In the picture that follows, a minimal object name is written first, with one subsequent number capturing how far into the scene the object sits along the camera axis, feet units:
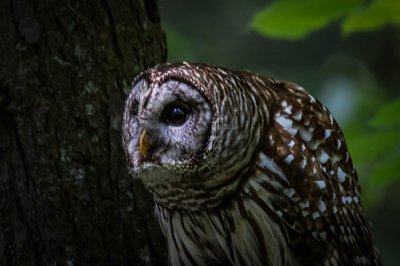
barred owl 23.44
